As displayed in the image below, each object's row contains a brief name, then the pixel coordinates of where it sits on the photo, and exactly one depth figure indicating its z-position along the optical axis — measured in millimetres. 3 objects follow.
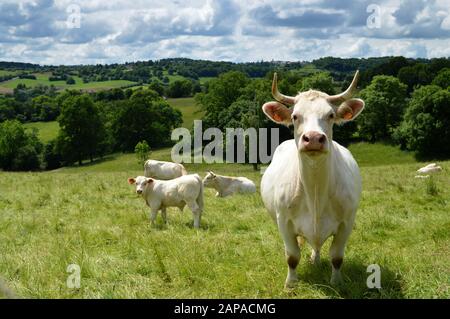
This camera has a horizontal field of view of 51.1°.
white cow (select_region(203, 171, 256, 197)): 18250
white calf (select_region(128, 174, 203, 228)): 11938
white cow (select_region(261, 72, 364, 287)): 5781
